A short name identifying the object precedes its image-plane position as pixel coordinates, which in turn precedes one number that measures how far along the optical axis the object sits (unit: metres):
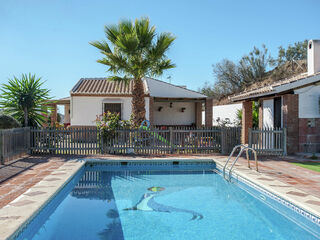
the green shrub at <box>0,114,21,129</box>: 11.11
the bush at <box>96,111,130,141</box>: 11.89
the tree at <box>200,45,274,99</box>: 31.17
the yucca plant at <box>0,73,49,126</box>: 11.80
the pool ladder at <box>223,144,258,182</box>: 7.79
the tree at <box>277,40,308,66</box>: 31.33
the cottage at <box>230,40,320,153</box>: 11.16
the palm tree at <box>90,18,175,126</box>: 12.65
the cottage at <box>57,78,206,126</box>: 18.03
